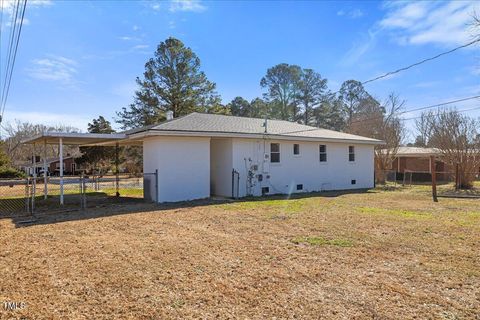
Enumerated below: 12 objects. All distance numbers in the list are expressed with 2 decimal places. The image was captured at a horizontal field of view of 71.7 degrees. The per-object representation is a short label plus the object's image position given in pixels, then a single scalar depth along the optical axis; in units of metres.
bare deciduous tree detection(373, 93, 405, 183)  24.30
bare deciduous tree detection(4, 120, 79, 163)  45.31
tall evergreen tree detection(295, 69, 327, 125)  39.75
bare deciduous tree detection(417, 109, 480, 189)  19.60
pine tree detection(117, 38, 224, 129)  29.75
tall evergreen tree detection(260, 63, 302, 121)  39.47
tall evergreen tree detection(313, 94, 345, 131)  40.06
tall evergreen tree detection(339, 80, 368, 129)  40.75
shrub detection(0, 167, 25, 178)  26.58
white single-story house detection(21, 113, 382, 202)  12.09
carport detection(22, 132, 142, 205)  11.10
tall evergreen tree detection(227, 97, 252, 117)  39.56
